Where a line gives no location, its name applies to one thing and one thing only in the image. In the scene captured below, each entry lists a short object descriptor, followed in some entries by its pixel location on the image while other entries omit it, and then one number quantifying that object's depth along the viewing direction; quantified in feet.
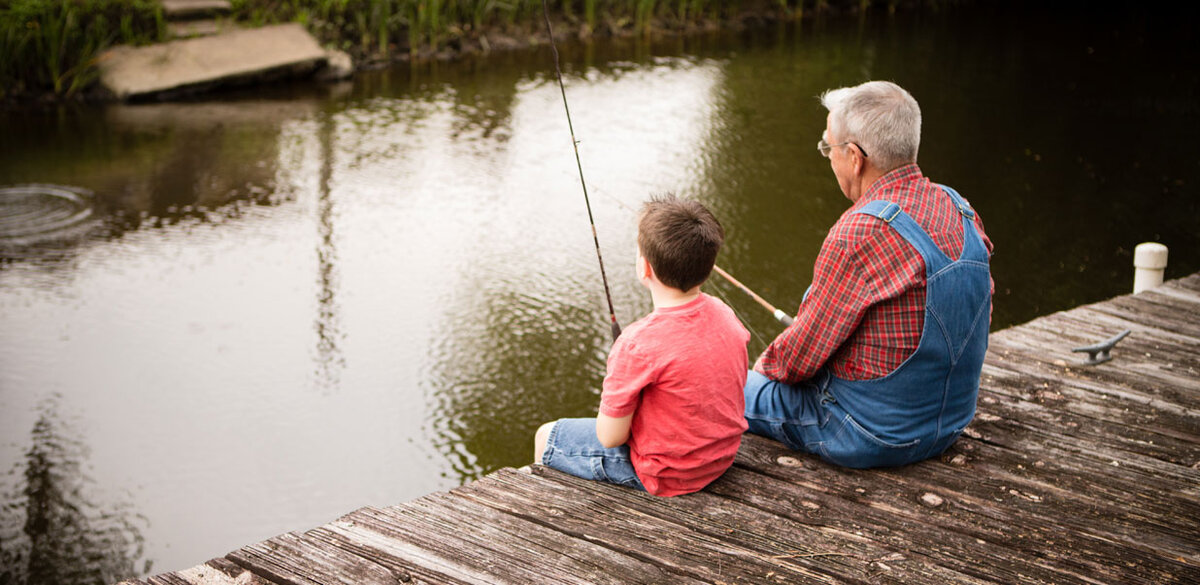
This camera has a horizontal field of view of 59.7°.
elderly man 6.62
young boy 6.32
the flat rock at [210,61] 23.43
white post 12.00
